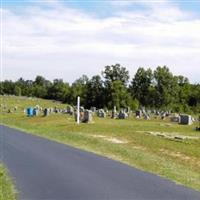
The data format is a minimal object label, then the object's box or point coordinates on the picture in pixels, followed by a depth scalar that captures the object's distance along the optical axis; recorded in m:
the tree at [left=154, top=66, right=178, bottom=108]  83.04
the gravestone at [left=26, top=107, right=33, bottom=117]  54.76
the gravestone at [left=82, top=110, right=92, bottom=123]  42.00
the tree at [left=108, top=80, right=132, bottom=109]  79.94
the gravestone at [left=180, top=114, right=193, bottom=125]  45.47
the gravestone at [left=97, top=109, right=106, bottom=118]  56.67
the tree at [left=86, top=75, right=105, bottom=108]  84.38
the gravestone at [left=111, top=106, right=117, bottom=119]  55.03
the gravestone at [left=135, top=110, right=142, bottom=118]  59.12
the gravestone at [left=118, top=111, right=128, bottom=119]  54.34
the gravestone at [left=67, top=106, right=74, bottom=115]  57.29
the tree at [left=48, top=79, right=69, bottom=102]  108.69
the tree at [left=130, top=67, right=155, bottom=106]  86.31
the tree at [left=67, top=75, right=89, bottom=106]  90.47
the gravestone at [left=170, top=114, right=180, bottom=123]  50.93
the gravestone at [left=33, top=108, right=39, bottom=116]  55.53
